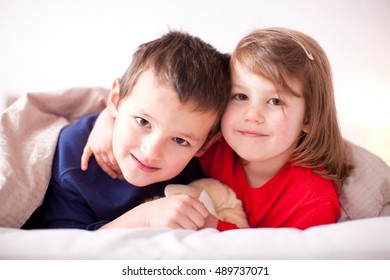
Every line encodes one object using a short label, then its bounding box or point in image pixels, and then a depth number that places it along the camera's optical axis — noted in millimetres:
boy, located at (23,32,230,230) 690
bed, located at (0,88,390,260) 536
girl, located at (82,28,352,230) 736
